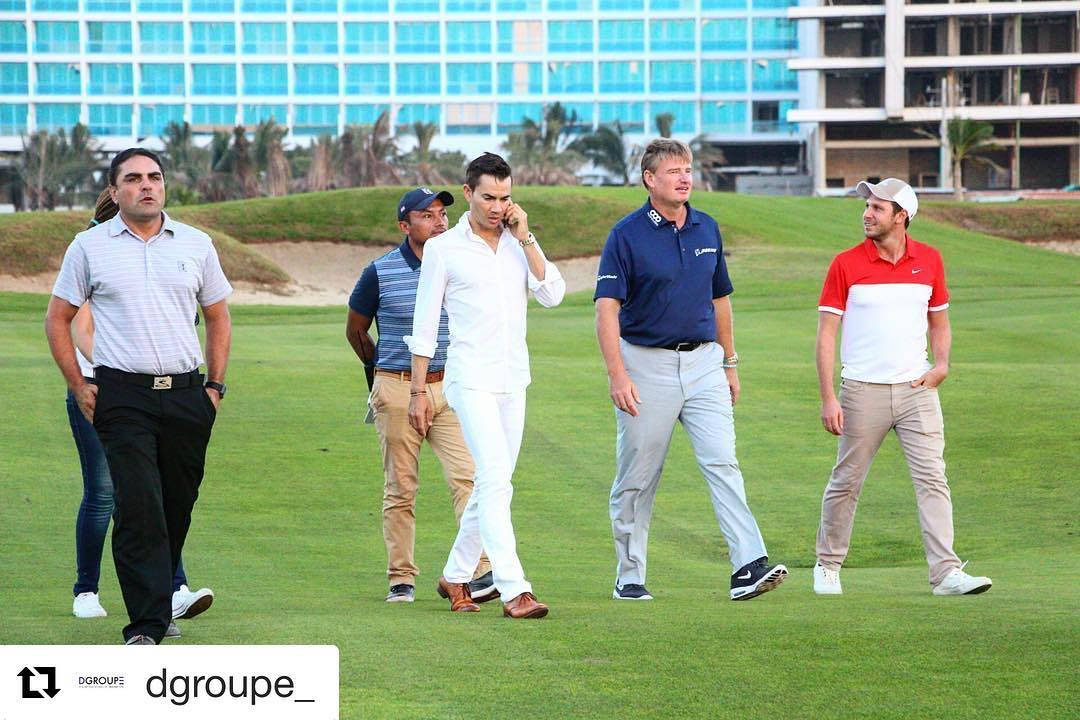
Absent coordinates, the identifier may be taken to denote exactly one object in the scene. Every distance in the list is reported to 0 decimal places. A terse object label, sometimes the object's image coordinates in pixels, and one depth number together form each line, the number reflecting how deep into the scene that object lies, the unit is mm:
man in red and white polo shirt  17484
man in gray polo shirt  13812
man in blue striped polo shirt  17875
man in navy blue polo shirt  16781
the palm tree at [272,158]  157750
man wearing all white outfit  15625
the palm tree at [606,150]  196125
